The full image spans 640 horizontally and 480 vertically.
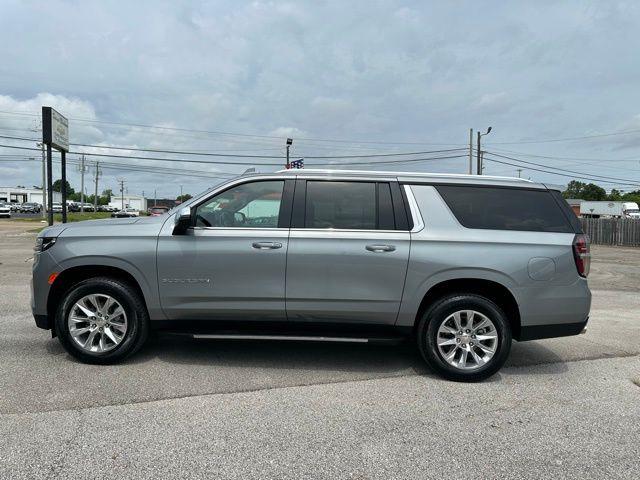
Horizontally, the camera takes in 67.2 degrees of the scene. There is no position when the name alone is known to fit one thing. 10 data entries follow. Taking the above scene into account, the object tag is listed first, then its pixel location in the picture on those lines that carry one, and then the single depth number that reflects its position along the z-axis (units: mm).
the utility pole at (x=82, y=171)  76438
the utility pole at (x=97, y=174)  90212
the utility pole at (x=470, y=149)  41272
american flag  27367
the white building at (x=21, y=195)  127050
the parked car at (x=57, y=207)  66744
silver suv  4383
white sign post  15227
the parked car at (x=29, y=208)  72375
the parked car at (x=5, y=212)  52031
